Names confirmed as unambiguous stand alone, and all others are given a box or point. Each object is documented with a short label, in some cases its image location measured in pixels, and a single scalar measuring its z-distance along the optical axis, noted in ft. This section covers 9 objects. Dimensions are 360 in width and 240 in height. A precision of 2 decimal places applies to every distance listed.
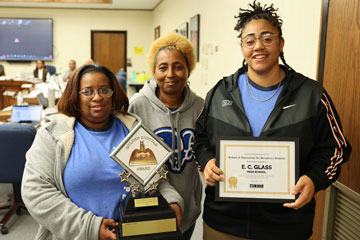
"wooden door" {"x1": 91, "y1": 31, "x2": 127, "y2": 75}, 32.68
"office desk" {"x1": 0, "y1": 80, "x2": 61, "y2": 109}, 14.17
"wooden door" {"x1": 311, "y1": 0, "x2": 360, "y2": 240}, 5.01
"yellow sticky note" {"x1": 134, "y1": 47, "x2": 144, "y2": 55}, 33.45
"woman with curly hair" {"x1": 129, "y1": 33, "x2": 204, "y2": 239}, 4.96
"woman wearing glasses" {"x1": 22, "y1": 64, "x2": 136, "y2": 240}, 3.79
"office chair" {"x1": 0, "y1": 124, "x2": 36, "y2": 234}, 7.49
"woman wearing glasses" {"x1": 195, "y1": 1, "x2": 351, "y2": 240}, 3.73
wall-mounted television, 30.99
